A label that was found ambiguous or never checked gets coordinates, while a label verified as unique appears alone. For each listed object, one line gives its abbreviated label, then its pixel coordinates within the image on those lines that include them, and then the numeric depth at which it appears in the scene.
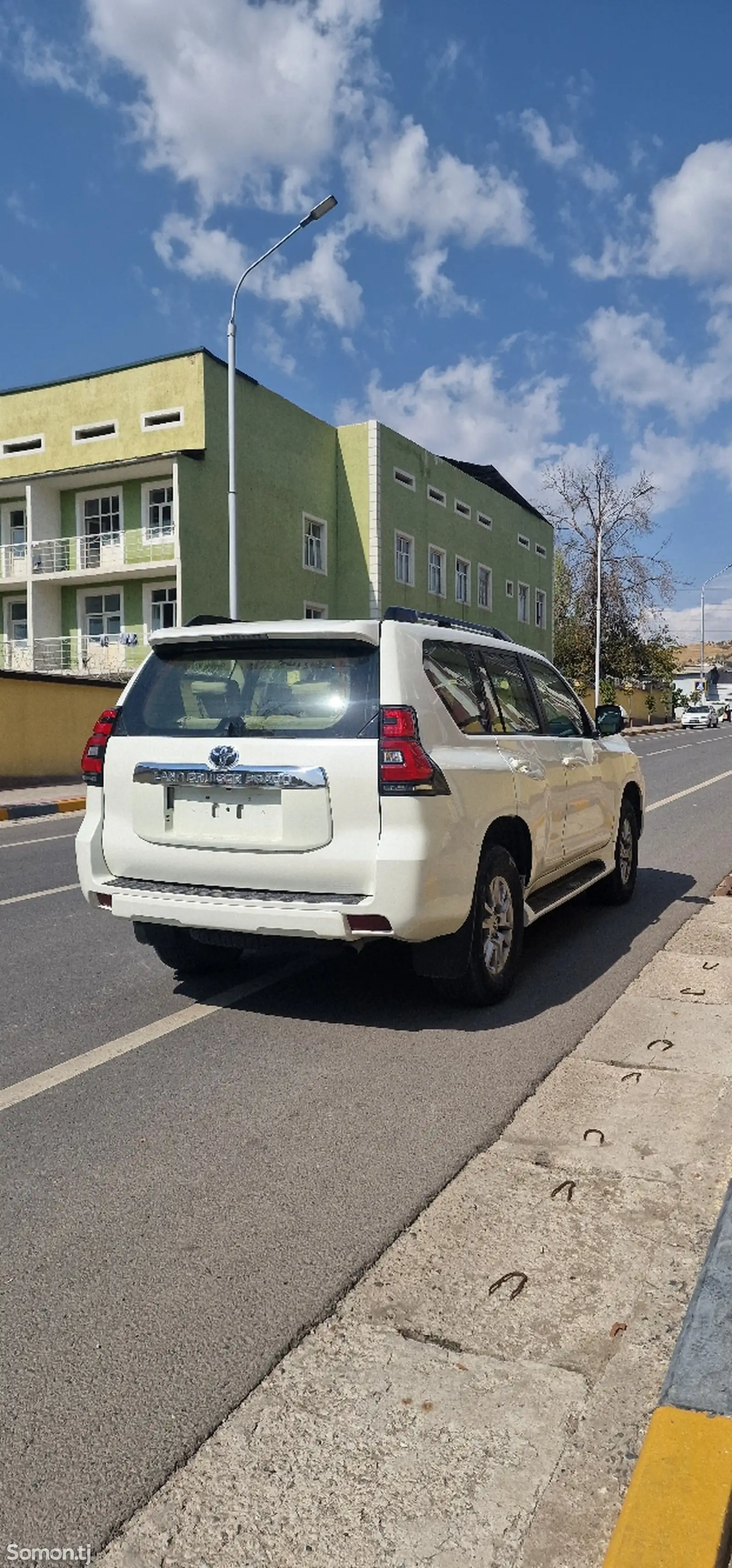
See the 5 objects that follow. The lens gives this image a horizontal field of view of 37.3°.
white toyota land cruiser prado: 4.35
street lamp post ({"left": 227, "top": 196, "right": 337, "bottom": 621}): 19.19
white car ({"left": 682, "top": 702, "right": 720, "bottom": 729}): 58.84
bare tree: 52.75
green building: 28.16
